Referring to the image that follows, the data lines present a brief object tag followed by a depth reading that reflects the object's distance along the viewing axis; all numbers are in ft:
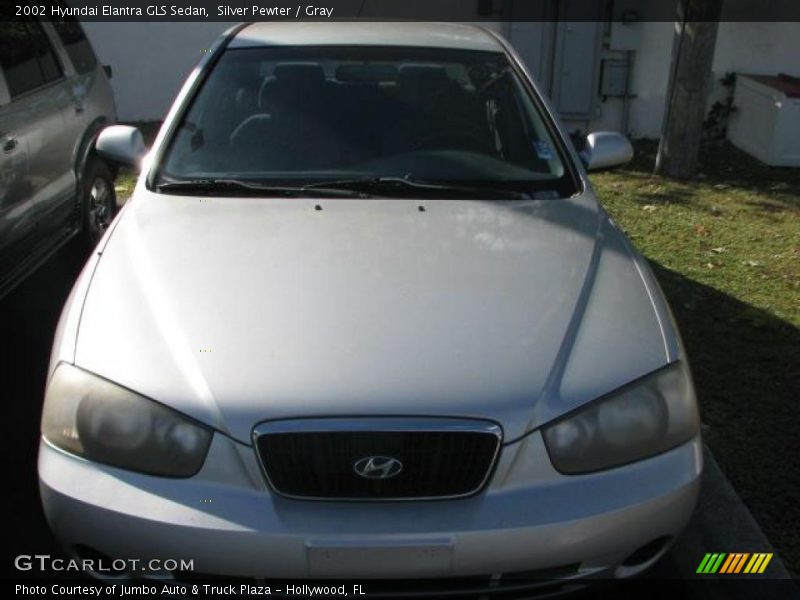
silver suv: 15.24
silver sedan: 7.22
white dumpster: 26.91
